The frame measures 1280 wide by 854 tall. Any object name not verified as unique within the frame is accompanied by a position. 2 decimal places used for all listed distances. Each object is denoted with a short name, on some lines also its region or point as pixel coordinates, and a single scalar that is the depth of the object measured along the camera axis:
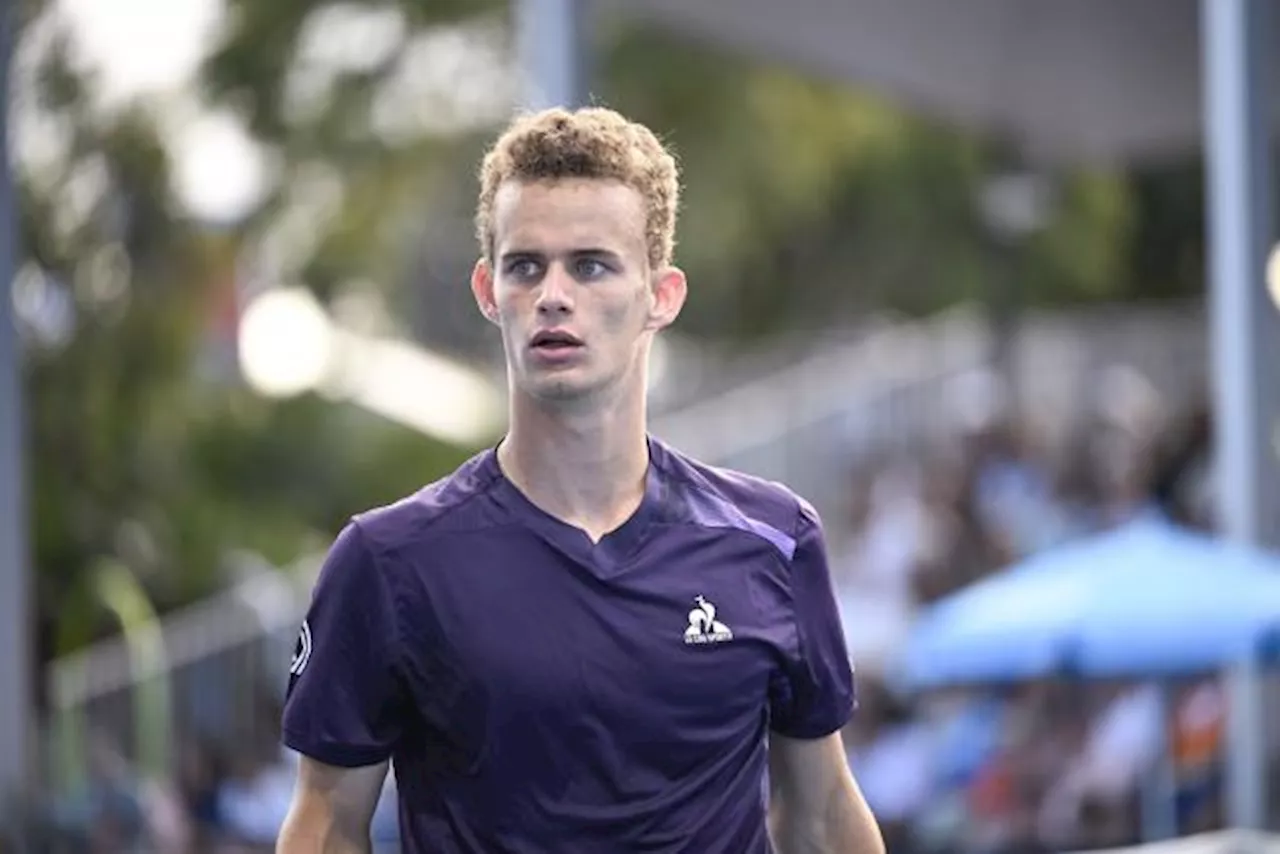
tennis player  3.97
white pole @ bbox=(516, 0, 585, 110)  11.98
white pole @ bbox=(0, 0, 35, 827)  12.43
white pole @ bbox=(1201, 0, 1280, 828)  11.77
